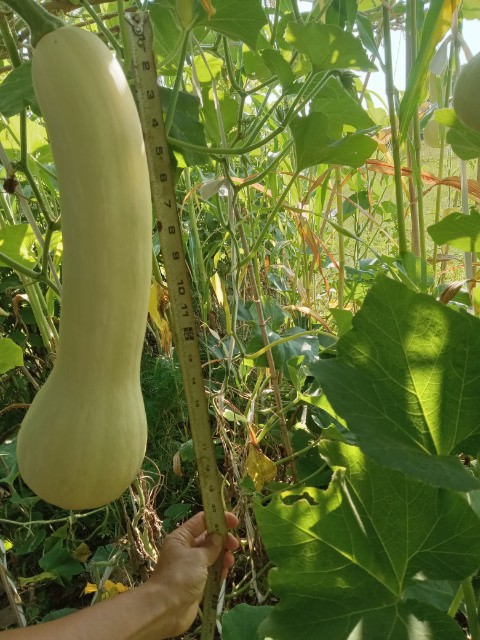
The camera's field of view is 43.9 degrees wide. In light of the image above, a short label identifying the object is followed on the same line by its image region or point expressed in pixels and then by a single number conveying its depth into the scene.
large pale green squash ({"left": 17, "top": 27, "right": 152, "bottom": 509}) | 0.41
